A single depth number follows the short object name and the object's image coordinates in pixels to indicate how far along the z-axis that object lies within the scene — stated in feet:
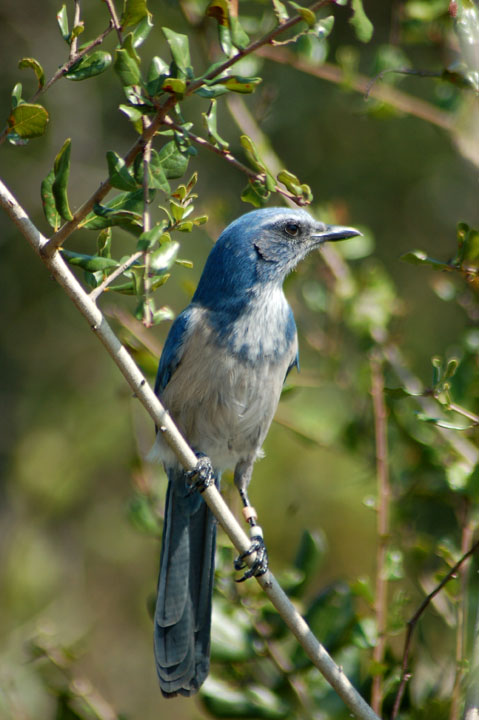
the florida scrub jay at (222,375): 27.71
